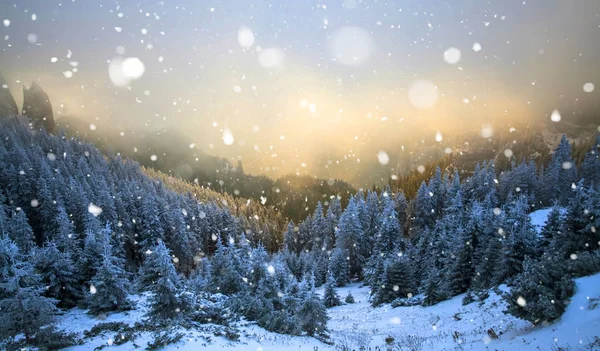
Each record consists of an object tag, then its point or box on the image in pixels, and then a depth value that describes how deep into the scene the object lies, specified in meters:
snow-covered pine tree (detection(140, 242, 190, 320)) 17.17
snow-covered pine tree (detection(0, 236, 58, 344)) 12.81
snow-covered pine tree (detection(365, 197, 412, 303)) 43.53
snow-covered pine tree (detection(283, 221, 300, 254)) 74.81
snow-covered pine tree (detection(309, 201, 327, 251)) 67.75
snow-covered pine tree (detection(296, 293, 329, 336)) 17.16
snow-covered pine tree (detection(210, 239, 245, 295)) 22.45
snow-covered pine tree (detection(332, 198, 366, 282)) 49.50
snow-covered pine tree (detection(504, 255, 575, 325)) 9.55
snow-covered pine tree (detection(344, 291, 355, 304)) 32.42
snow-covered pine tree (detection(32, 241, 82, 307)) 20.61
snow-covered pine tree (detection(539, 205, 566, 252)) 22.69
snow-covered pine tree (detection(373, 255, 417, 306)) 29.05
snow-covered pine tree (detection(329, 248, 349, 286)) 44.53
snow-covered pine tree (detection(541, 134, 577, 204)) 55.03
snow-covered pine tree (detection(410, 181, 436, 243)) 58.34
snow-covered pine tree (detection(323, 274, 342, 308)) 31.45
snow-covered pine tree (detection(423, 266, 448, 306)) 23.38
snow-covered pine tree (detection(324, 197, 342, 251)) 64.12
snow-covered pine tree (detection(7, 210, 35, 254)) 33.56
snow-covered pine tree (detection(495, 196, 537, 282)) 21.86
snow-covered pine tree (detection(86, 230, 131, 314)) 18.84
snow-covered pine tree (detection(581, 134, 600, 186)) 56.62
